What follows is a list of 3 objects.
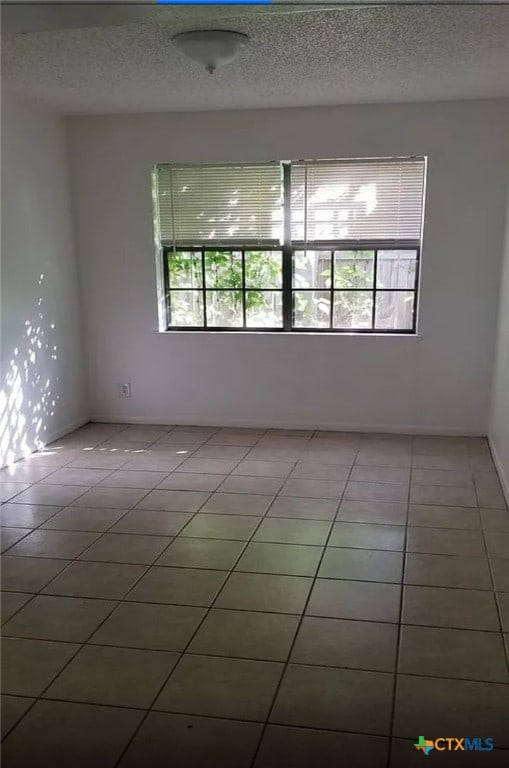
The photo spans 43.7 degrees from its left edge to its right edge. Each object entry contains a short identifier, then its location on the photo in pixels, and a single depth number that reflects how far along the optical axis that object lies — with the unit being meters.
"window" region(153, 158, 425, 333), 4.64
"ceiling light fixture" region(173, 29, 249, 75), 2.96
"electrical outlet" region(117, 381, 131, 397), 5.23
